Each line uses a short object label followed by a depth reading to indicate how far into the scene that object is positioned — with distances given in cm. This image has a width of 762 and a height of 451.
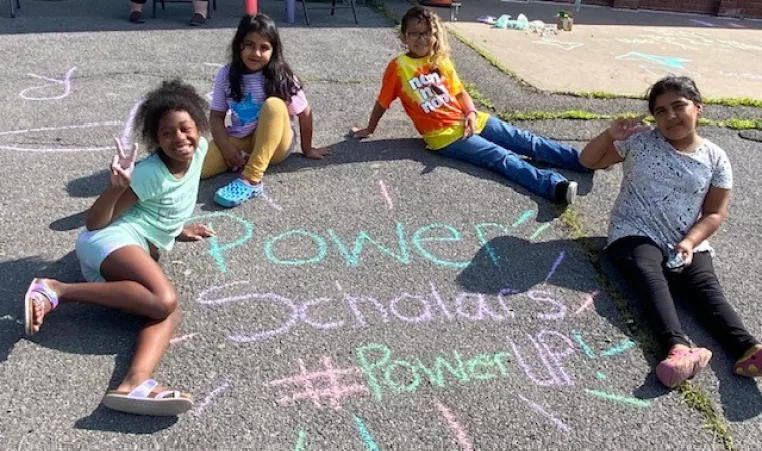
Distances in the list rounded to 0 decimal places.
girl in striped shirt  384
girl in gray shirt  309
